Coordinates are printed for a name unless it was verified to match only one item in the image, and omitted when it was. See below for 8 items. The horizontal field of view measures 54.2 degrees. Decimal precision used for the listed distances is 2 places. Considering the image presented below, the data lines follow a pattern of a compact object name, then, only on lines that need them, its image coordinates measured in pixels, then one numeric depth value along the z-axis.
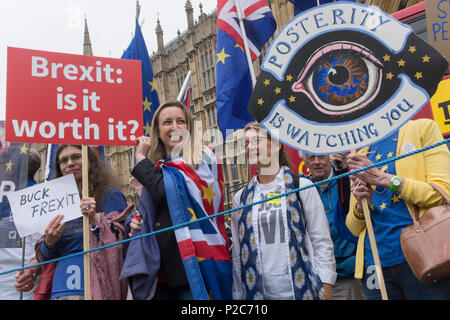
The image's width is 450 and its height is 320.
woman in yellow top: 2.02
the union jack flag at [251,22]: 4.39
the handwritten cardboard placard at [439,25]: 2.15
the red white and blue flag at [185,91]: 4.12
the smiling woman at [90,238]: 2.50
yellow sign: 3.96
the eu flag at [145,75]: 4.95
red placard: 2.56
